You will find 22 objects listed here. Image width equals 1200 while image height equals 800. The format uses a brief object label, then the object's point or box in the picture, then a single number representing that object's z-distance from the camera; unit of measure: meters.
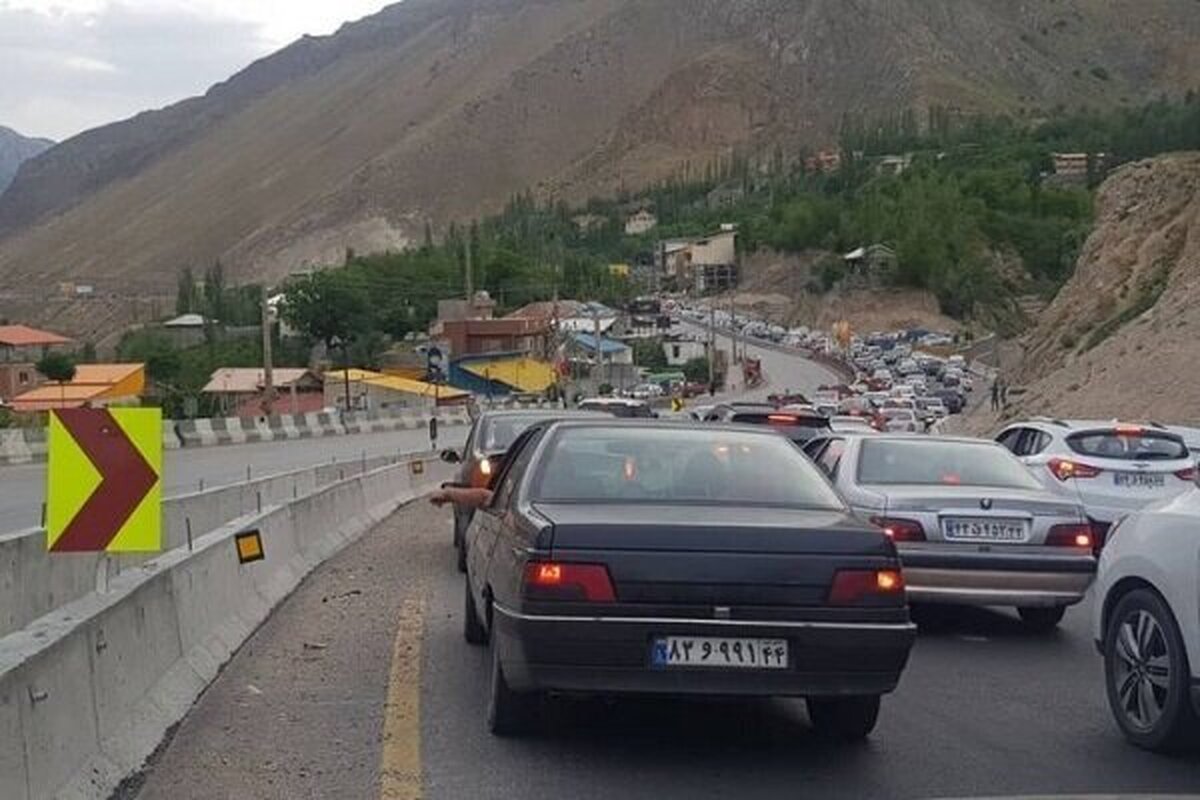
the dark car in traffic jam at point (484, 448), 17.09
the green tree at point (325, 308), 113.19
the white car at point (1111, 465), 17.16
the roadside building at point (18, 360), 85.06
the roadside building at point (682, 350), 139.88
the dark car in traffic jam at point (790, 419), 21.73
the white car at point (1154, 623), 7.54
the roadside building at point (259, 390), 85.12
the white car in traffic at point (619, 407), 27.25
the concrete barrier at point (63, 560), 11.76
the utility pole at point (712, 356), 100.99
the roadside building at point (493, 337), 105.75
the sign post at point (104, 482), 8.65
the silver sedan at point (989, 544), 11.63
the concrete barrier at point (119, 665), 6.00
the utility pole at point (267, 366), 57.12
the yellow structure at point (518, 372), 98.19
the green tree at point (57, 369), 76.56
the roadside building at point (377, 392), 85.28
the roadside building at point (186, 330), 129.38
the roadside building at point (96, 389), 64.37
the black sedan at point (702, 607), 7.39
